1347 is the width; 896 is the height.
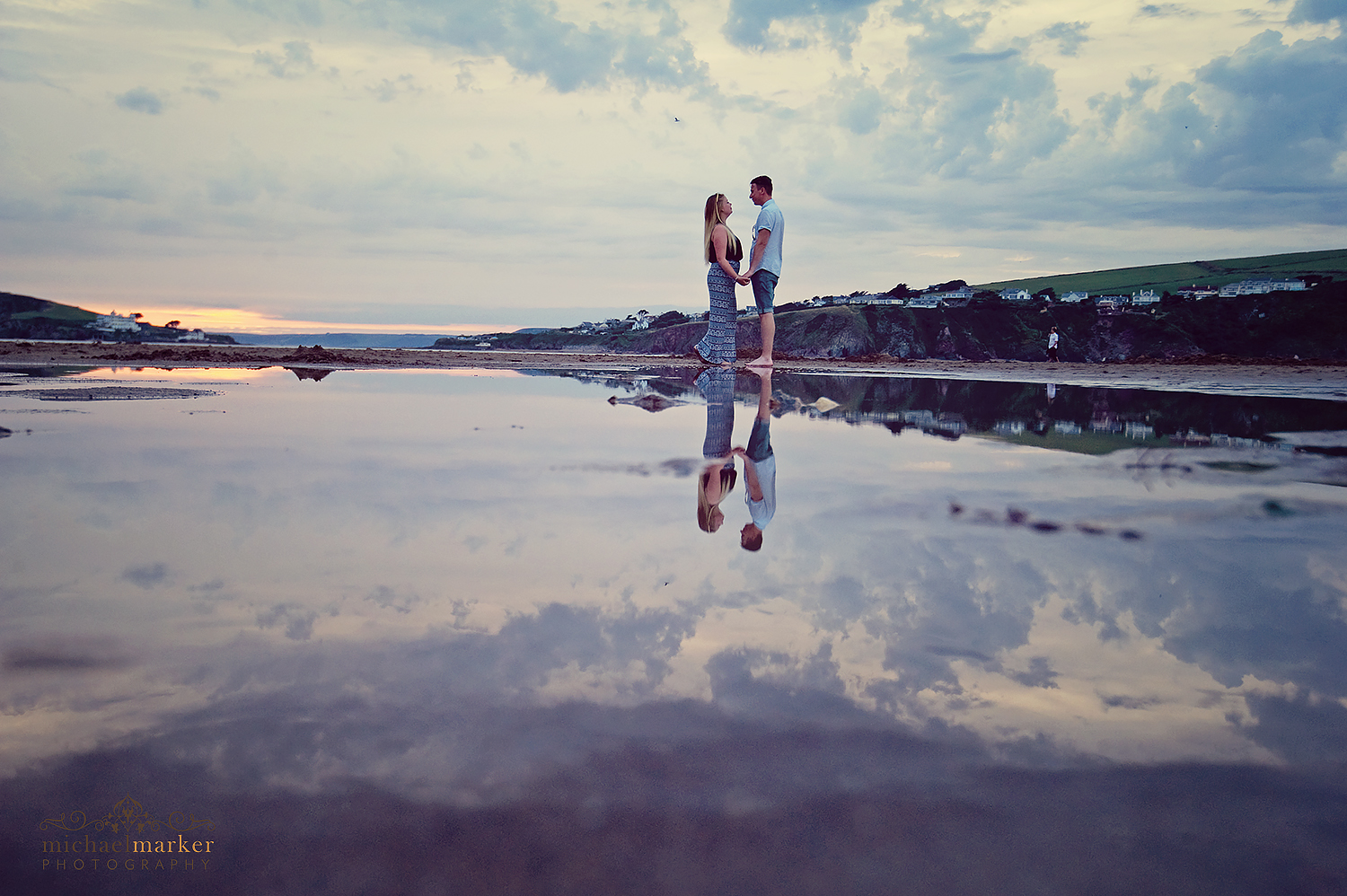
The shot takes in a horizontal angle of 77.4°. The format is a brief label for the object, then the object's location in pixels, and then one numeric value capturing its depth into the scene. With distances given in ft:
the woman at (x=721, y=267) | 44.80
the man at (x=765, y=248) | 41.63
